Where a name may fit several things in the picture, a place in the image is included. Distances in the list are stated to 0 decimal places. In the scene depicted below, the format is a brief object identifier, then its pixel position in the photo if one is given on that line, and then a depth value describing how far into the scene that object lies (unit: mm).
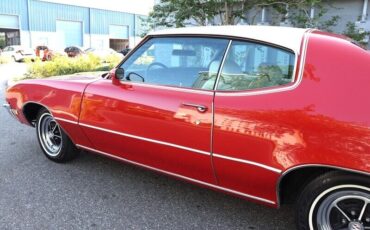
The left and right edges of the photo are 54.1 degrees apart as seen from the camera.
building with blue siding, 35969
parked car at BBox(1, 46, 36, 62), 29725
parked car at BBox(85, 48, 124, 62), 30438
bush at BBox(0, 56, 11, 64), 25000
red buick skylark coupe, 2207
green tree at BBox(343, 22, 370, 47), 7812
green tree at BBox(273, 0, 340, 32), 8195
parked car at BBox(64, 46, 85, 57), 30262
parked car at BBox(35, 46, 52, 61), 26050
